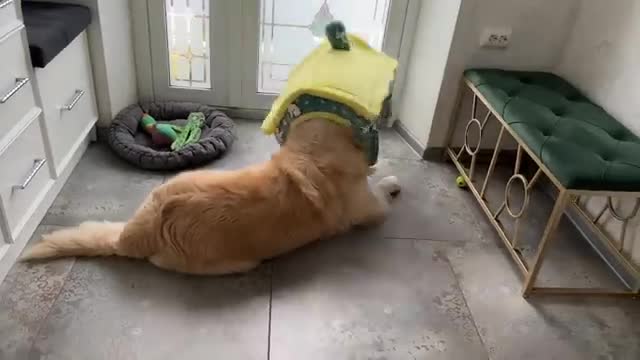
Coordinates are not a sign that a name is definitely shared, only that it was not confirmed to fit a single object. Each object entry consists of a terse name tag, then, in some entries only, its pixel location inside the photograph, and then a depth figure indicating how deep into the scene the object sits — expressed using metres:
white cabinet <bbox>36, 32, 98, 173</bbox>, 1.84
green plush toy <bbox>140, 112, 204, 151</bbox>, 2.34
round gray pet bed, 2.20
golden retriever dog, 1.66
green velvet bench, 1.59
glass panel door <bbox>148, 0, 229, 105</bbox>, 2.44
